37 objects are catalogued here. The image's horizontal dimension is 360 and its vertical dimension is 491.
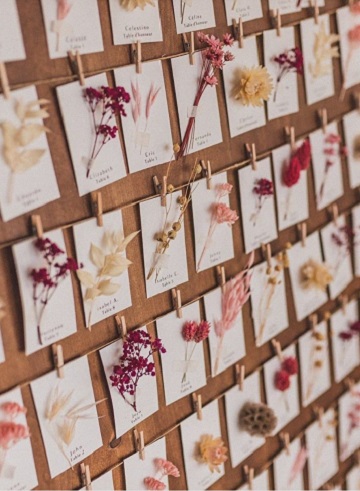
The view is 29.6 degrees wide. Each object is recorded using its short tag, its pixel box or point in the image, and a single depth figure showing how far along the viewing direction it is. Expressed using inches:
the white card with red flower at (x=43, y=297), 39.0
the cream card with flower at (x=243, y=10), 49.7
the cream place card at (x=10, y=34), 36.8
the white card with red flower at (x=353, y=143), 63.5
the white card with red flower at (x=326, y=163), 60.1
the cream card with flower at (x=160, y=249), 45.7
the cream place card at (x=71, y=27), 39.1
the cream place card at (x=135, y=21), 42.6
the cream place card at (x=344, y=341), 66.4
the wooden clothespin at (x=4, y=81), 36.9
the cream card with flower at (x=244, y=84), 49.7
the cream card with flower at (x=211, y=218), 49.2
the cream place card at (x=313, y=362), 62.4
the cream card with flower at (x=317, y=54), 57.1
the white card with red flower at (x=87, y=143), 40.3
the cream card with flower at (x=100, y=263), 42.1
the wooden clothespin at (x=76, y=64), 40.4
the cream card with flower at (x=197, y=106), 46.5
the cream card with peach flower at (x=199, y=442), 51.9
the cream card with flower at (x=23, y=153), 37.4
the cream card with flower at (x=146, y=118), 43.7
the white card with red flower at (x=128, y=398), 44.9
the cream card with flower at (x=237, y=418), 55.3
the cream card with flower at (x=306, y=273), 59.8
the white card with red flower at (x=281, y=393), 58.7
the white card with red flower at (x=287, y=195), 56.2
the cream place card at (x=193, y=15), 46.2
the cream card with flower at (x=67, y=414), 41.8
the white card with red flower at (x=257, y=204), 53.1
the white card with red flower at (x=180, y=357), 48.4
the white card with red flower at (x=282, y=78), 53.4
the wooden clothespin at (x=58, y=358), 41.6
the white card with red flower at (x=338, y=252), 63.4
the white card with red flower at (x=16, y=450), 39.2
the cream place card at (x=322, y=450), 65.1
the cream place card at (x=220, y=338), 51.6
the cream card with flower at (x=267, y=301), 55.5
